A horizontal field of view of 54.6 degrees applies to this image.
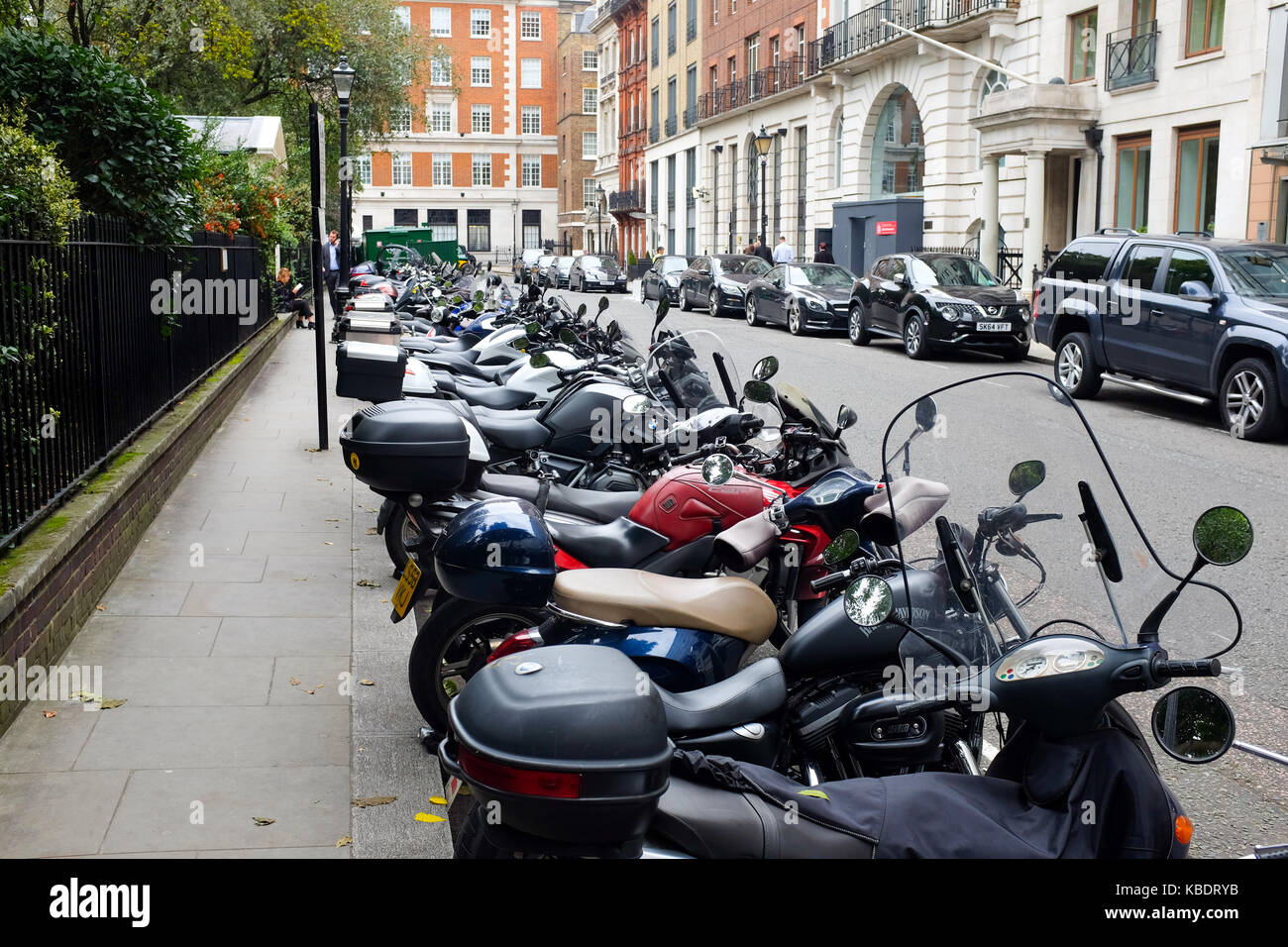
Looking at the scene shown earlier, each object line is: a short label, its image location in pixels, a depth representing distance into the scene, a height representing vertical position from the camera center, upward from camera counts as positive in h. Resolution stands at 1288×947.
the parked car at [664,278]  32.91 +0.40
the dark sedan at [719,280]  28.56 +0.29
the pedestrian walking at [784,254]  32.39 +1.03
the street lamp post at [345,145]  21.92 +2.67
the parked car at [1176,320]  11.85 -0.27
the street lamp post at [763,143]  36.16 +4.37
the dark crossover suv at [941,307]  18.55 -0.20
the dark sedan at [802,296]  23.34 -0.06
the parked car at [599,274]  44.44 +0.65
